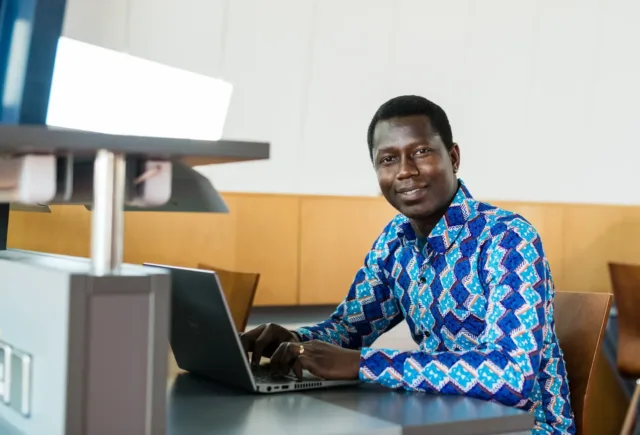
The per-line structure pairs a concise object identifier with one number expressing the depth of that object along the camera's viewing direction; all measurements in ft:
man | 4.24
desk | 3.10
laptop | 3.75
